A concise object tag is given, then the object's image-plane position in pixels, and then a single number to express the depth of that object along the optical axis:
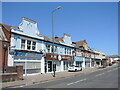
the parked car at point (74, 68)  23.50
